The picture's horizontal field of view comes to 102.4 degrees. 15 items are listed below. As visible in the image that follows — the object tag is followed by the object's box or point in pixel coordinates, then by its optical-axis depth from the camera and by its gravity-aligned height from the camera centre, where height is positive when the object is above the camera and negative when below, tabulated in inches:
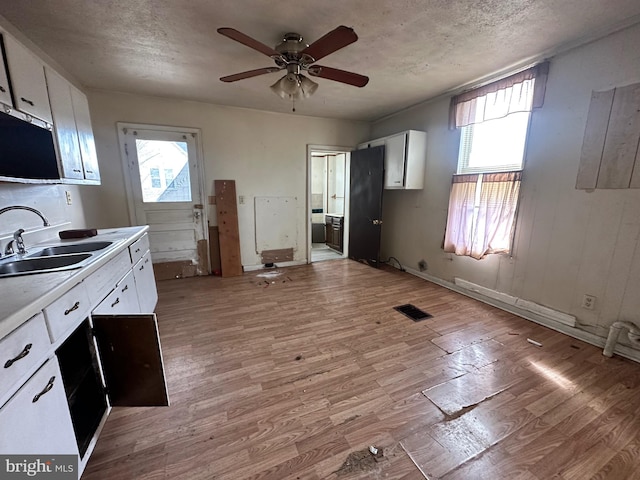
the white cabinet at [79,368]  32.4 -29.7
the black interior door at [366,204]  166.2 -6.5
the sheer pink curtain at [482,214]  105.9 -8.5
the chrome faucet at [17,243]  65.1 -12.8
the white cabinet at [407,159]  143.8 +20.3
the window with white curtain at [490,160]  100.4 +15.1
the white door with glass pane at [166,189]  138.3 +2.4
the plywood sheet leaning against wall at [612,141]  75.5 +16.6
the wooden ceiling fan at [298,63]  64.1 +37.7
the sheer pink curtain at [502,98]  94.1 +39.6
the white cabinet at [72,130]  75.9 +20.4
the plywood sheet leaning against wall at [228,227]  155.1 -20.2
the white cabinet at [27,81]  59.4 +27.6
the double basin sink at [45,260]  58.5 -16.3
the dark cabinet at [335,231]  210.1 -31.4
